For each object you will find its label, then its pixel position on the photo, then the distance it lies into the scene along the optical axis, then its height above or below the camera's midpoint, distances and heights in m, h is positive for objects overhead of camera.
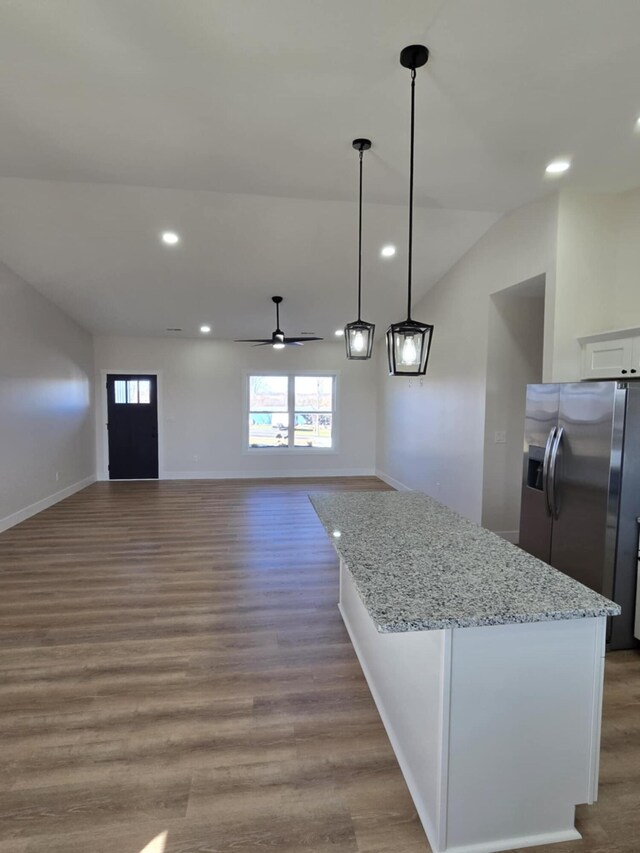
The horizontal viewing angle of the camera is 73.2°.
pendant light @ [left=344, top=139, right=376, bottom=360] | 2.55 +0.39
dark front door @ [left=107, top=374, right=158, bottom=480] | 8.20 -0.40
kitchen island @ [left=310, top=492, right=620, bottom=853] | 1.42 -1.00
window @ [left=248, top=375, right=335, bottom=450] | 8.57 -0.15
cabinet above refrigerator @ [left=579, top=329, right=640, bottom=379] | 3.07 +0.40
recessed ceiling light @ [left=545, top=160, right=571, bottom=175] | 3.17 +1.80
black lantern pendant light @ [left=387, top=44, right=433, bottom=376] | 1.95 +0.27
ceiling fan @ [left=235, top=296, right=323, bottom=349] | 5.29 +0.79
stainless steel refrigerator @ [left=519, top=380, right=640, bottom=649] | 2.70 -0.53
